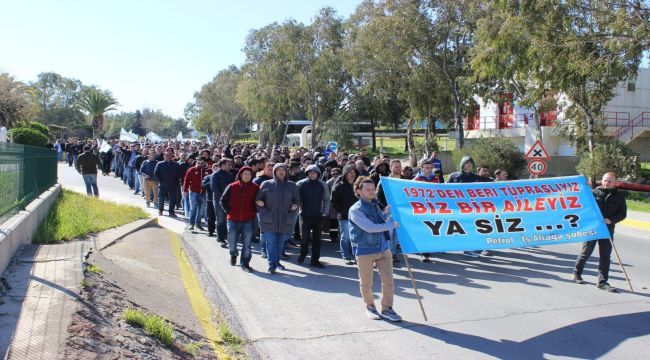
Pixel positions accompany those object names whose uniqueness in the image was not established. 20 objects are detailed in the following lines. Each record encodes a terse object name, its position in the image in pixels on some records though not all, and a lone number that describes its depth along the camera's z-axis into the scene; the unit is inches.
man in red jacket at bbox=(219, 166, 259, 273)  360.8
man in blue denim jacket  254.7
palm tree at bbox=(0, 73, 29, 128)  1529.3
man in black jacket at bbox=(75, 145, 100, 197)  676.7
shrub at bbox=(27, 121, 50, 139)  1632.6
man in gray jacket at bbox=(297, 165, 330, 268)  382.0
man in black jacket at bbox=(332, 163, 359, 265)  389.1
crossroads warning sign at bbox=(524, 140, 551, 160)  677.3
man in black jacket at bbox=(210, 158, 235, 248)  427.5
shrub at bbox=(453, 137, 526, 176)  1114.1
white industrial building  1363.2
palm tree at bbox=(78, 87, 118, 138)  2928.2
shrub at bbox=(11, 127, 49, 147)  1283.2
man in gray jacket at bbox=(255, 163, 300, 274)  354.3
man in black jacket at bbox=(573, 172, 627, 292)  311.1
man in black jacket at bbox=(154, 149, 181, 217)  587.2
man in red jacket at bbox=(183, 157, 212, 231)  514.3
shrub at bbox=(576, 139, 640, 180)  957.2
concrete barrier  267.3
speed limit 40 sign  684.7
